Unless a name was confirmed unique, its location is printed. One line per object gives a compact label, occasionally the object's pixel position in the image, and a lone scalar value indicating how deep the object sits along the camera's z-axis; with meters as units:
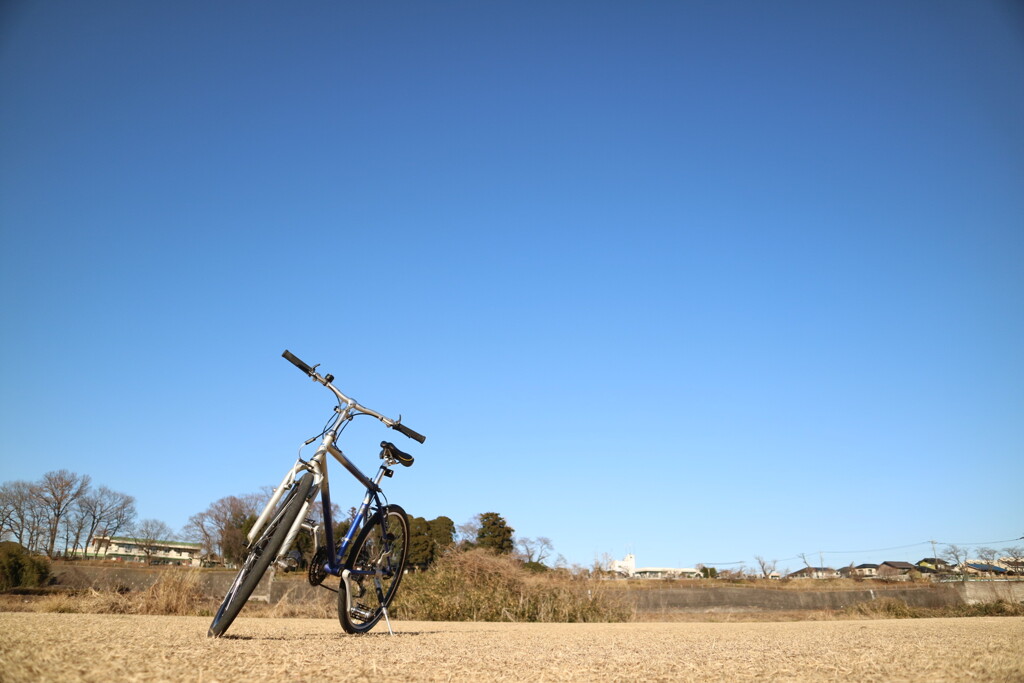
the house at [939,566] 43.97
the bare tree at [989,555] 39.56
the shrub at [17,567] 12.55
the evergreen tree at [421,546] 48.72
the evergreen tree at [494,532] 45.62
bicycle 4.04
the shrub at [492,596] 11.12
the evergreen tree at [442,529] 52.59
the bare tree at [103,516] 42.15
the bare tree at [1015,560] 29.59
